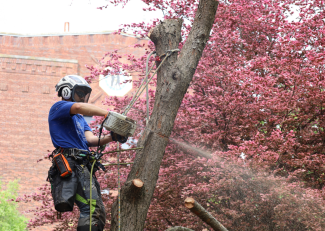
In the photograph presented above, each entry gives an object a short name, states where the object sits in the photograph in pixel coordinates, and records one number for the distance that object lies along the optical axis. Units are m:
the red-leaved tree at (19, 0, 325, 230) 11.14
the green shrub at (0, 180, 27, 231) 28.48
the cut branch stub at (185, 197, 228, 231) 7.22
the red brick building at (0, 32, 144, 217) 37.00
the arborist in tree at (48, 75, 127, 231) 6.86
